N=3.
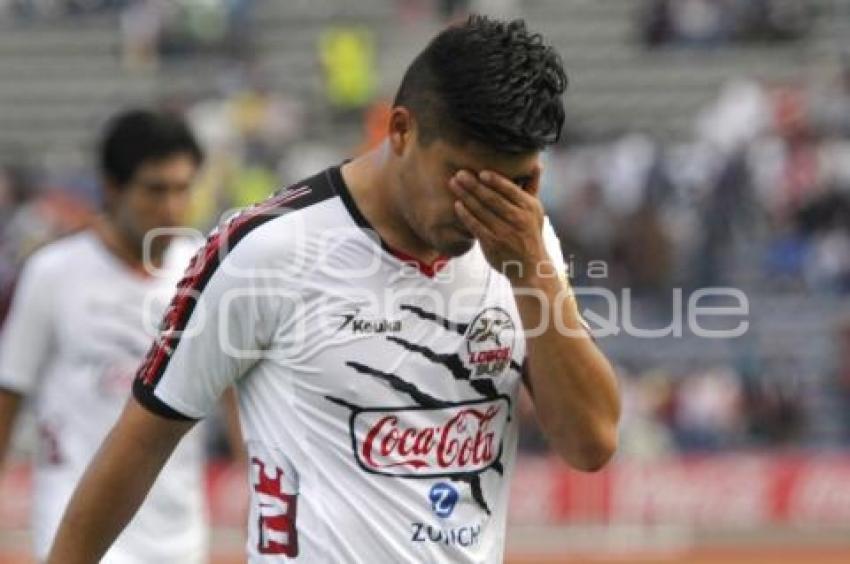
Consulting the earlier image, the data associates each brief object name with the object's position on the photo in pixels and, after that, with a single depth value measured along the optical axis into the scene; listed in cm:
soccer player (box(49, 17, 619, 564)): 750
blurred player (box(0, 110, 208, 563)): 1261
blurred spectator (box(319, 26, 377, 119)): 4128
